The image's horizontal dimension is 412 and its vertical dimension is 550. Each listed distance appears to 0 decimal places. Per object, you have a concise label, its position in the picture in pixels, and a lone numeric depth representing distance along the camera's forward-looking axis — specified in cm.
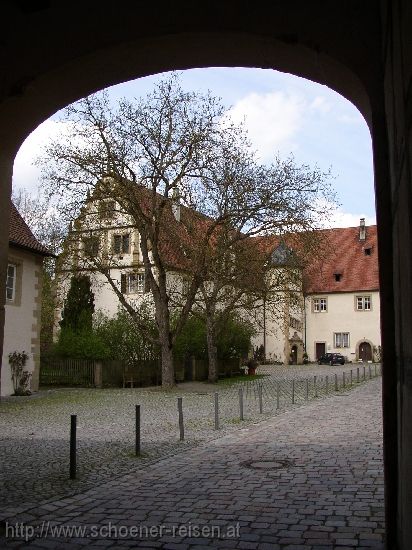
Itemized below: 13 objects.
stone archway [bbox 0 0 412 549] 466
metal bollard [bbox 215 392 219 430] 1280
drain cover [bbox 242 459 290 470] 814
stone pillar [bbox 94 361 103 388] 2769
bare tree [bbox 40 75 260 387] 2419
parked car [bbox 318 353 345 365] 5605
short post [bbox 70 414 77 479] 767
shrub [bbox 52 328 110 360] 2858
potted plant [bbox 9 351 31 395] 2255
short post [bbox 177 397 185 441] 1130
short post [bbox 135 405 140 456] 948
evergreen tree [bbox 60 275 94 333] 3838
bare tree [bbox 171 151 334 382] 2502
